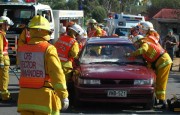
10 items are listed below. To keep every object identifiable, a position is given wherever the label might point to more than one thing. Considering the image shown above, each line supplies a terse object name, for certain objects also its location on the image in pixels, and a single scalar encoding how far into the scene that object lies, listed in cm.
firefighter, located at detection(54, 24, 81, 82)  984
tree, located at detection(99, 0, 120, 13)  6531
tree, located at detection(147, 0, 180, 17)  6719
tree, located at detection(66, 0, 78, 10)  6844
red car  917
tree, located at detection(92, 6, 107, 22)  6150
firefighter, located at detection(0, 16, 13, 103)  994
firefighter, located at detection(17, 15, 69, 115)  530
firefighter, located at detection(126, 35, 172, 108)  1001
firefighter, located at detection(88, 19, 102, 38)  1576
